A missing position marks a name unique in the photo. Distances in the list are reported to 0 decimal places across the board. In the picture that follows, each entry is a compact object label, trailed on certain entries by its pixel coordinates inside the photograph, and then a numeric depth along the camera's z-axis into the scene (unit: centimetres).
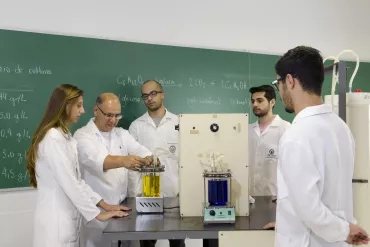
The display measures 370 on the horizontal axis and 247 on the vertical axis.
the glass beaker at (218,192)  206
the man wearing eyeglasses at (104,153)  278
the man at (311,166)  153
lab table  189
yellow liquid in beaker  230
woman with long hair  223
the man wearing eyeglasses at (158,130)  343
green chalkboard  306
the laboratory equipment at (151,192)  227
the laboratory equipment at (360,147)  235
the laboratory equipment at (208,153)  218
